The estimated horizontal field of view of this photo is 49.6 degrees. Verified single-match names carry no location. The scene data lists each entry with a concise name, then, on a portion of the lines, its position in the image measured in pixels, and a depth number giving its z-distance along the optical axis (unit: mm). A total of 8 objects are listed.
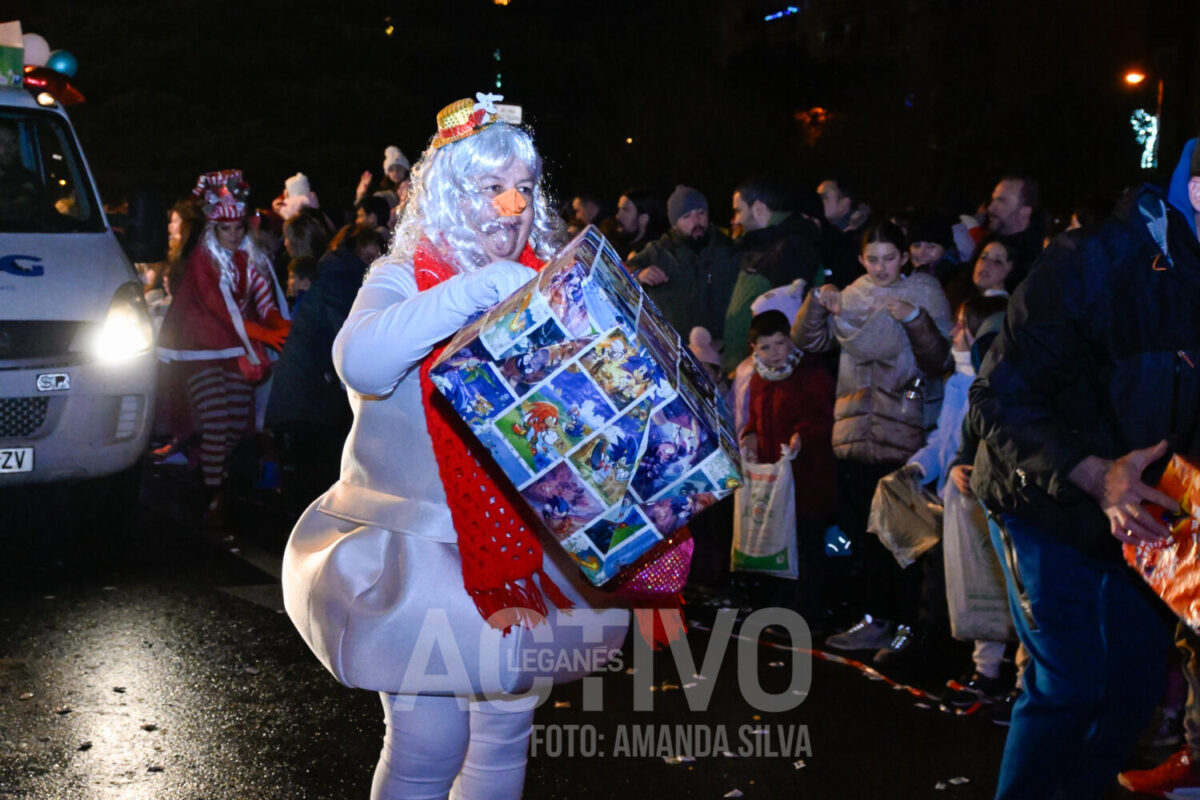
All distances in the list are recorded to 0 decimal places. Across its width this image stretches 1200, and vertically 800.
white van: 6871
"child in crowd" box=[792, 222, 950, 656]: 6016
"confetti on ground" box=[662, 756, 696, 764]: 4414
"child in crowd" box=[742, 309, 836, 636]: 6133
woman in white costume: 2648
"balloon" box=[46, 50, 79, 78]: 8562
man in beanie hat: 7754
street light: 29109
